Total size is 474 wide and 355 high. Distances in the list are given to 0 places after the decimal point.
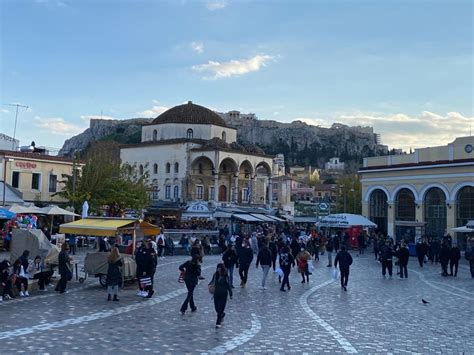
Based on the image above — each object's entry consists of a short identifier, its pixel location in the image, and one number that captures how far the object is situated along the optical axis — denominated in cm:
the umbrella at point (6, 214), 2498
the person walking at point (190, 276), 1295
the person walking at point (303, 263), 1950
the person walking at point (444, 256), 2297
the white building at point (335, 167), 19738
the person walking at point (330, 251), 2564
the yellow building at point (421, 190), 3694
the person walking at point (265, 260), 1766
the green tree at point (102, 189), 3716
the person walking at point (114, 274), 1450
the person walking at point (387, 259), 2196
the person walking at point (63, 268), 1575
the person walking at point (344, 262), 1789
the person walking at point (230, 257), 1694
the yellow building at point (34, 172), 4034
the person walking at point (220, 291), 1173
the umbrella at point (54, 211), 2693
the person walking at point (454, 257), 2316
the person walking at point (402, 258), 2188
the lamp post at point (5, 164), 3781
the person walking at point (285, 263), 1736
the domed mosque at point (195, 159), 6122
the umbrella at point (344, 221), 3591
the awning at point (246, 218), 4275
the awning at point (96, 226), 1823
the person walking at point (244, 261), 1797
